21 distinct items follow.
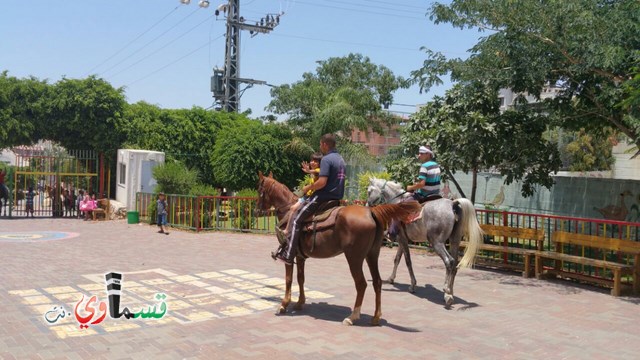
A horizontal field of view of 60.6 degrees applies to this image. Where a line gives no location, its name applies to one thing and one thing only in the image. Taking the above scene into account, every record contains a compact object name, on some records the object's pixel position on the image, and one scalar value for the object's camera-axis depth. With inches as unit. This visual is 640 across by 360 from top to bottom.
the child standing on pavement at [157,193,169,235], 706.8
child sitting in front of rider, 310.5
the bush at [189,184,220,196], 754.2
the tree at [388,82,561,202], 484.1
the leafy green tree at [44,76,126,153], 921.5
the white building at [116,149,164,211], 865.5
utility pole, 1435.8
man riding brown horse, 298.5
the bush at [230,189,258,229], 712.4
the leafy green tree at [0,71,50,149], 878.4
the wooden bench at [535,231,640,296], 373.7
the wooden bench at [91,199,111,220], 865.5
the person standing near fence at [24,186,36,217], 895.0
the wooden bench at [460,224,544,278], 441.1
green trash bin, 808.3
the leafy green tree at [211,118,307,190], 1003.9
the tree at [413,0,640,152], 407.5
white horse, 343.0
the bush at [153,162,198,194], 790.5
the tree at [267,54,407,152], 987.9
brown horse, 282.5
